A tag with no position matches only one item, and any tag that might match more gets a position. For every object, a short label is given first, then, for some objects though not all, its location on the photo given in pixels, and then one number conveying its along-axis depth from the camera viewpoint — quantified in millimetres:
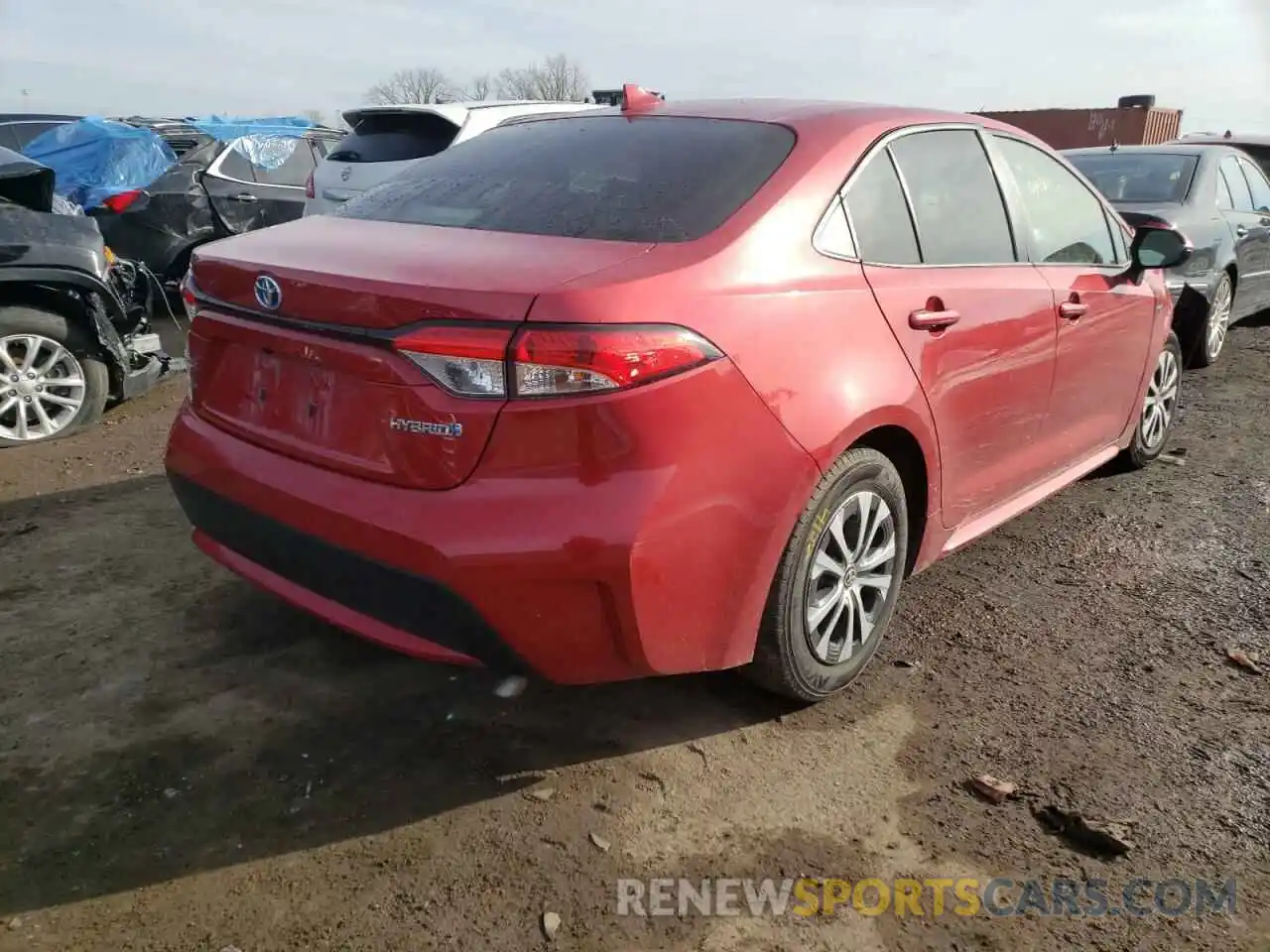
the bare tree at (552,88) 50138
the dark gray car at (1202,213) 6723
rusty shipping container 26656
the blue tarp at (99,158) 8312
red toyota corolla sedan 2057
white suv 7191
